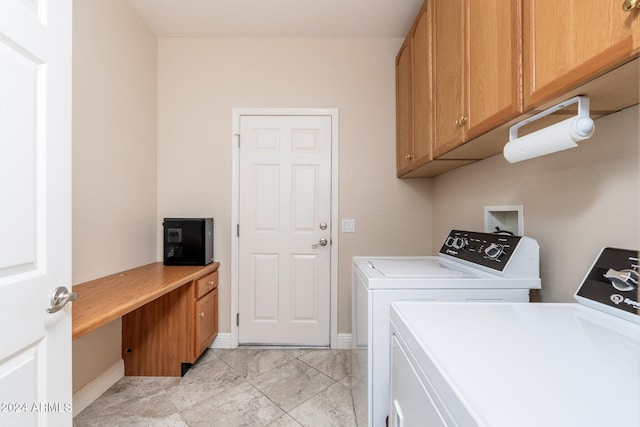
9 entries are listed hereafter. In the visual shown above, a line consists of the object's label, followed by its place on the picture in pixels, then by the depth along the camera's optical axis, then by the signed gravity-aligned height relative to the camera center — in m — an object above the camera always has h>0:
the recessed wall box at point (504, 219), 1.38 -0.03
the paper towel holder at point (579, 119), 0.75 +0.26
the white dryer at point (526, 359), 0.43 -0.30
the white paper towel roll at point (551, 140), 0.76 +0.23
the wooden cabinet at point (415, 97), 1.67 +0.82
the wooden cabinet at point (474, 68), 0.94 +0.61
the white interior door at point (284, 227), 2.45 -0.13
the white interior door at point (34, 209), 0.73 +0.01
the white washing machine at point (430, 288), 1.18 -0.33
